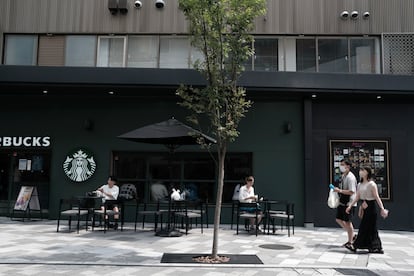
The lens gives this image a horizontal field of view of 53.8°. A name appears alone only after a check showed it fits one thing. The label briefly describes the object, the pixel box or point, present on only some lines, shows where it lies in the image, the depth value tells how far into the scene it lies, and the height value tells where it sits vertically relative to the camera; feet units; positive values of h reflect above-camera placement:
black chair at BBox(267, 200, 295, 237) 34.95 -2.73
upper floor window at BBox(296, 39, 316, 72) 44.32 +13.92
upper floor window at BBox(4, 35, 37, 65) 44.42 +13.89
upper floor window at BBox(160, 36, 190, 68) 44.37 +13.94
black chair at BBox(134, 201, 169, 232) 41.52 -2.71
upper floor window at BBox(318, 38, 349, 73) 44.24 +14.07
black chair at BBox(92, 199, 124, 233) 35.01 -2.81
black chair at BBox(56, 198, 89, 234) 34.27 -2.76
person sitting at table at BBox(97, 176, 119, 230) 36.83 -1.24
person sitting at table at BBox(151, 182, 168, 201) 42.01 -1.10
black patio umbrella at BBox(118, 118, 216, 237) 31.17 +3.41
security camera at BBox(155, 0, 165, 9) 43.45 +18.76
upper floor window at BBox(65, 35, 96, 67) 44.29 +13.91
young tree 24.98 +8.19
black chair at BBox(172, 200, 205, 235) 34.22 -2.55
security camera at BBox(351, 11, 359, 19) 43.14 +17.97
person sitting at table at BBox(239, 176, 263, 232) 36.50 -1.21
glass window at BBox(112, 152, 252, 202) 42.19 +0.98
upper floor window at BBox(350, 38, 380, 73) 44.11 +13.91
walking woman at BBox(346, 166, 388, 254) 27.76 -2.35
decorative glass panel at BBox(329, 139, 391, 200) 41.78 +2.81
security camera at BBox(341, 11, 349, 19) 43.14 +17.93
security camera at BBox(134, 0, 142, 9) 43.51 +18.71
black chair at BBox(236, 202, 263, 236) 34.68 -2.45
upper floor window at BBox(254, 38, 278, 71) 44.39 +13.95
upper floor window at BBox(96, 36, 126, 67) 44.37 +14.00
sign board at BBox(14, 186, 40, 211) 40.86 -2.19
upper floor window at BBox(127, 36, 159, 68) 44.34 +14.06
